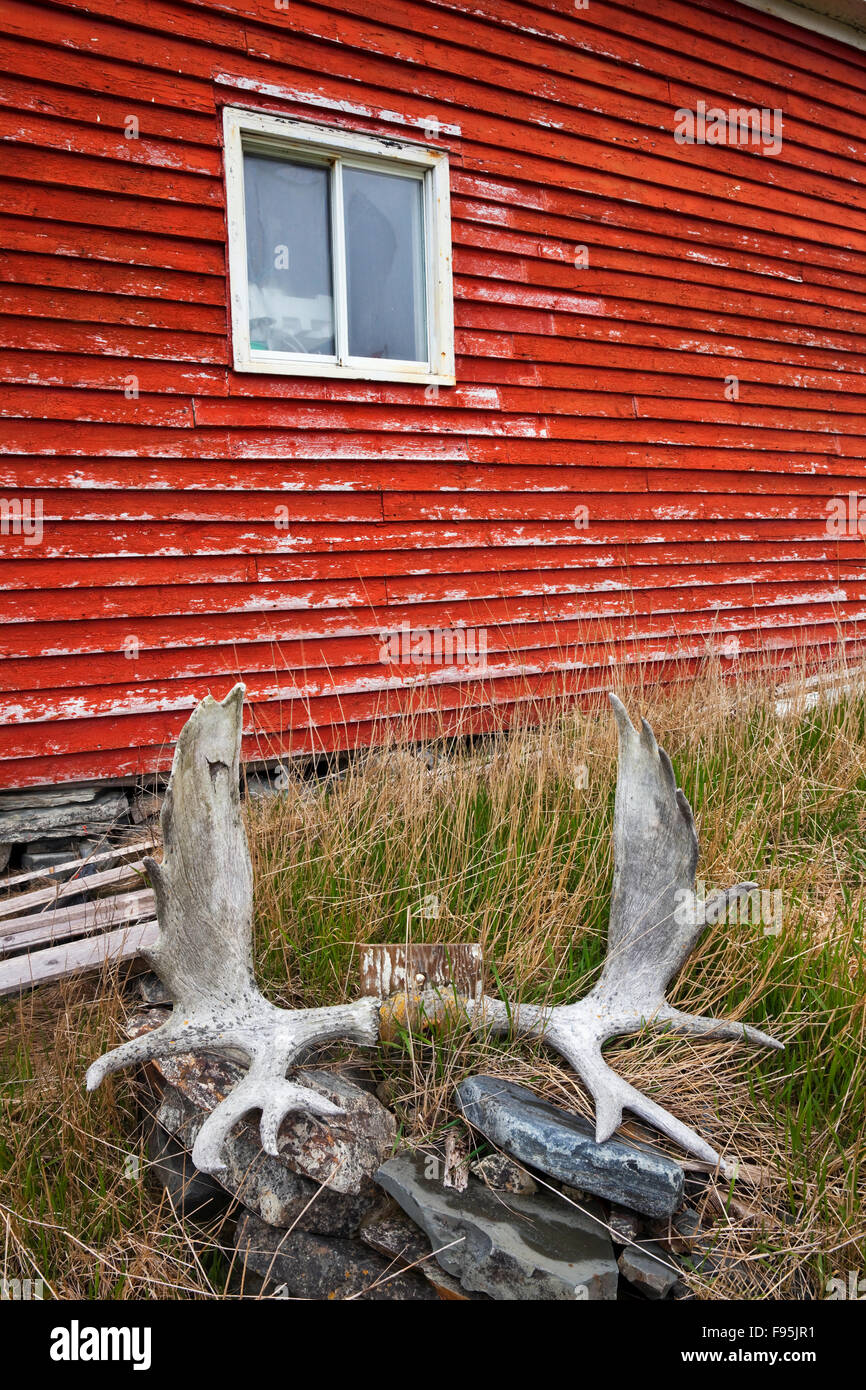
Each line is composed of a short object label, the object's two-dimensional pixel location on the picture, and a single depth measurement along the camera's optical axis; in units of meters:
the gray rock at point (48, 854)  4.18
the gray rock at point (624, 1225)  2.05
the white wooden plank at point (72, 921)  3.22
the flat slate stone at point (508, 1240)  1.86
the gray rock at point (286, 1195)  2.12
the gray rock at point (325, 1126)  2.12
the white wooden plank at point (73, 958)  2.96
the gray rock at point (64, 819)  4.09
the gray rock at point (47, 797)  4.09
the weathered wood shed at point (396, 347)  4.07
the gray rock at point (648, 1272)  1.94
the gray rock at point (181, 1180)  2.22
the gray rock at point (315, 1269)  2.04
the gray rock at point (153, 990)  2.93
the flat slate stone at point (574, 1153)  2.00
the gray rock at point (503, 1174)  2.13
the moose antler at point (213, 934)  2.20
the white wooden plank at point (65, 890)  3.47
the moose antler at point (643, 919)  2.38
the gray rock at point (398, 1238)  2.00
